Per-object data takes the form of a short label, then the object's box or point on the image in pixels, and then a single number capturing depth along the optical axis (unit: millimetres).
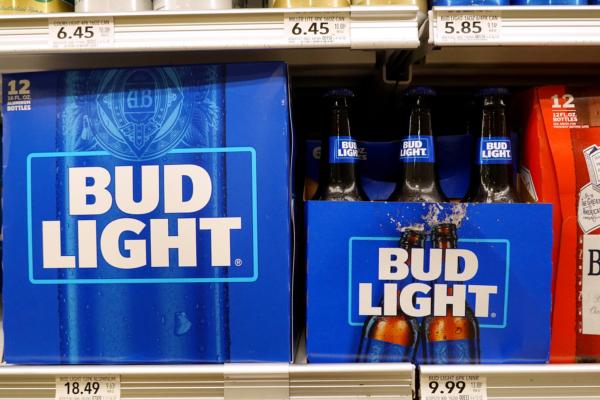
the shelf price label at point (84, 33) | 812
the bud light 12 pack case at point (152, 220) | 842
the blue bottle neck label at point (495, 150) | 898
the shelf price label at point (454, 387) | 816
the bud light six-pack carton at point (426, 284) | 820
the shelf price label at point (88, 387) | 834
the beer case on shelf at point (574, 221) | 859
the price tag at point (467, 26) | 794
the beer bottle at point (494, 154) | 902
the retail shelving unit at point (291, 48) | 794
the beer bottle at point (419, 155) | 909
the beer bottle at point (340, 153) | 923
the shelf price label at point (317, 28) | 800
